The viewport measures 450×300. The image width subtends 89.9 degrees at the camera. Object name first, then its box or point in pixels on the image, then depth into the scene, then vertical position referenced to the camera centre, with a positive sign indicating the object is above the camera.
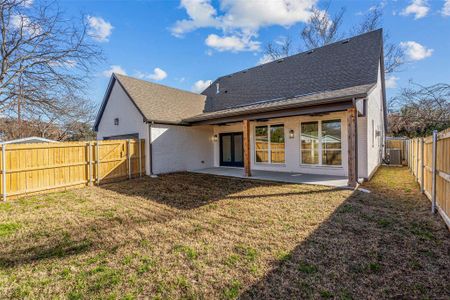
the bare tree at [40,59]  6.12 +2.67
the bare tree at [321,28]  20.41 +11.04
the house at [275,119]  9.16 +1.44
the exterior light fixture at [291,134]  10.85 +0.68
